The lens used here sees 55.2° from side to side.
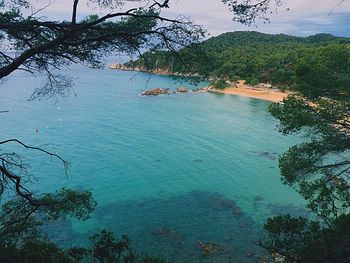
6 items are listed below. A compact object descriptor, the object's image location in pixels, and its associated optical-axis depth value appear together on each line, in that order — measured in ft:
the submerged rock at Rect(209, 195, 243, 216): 53.97
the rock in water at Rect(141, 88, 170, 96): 170.44
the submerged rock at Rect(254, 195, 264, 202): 58.49
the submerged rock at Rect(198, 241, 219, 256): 40.98
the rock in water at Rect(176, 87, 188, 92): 189.61
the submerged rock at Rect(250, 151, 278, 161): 81.76
